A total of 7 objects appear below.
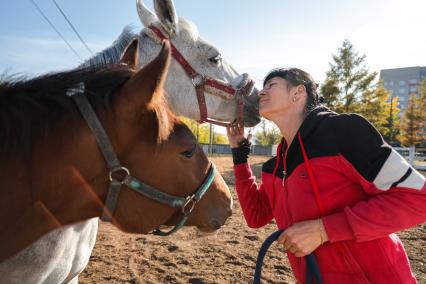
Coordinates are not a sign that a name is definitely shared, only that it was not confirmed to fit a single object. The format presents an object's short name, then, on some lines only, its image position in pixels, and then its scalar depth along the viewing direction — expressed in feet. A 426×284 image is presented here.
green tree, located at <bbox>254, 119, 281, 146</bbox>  183.73
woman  5.01
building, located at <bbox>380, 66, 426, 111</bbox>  374.22
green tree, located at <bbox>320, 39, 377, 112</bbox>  79.82
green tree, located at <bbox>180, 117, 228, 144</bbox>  197.88
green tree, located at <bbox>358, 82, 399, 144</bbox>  80.64
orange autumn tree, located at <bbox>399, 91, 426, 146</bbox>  101.91
